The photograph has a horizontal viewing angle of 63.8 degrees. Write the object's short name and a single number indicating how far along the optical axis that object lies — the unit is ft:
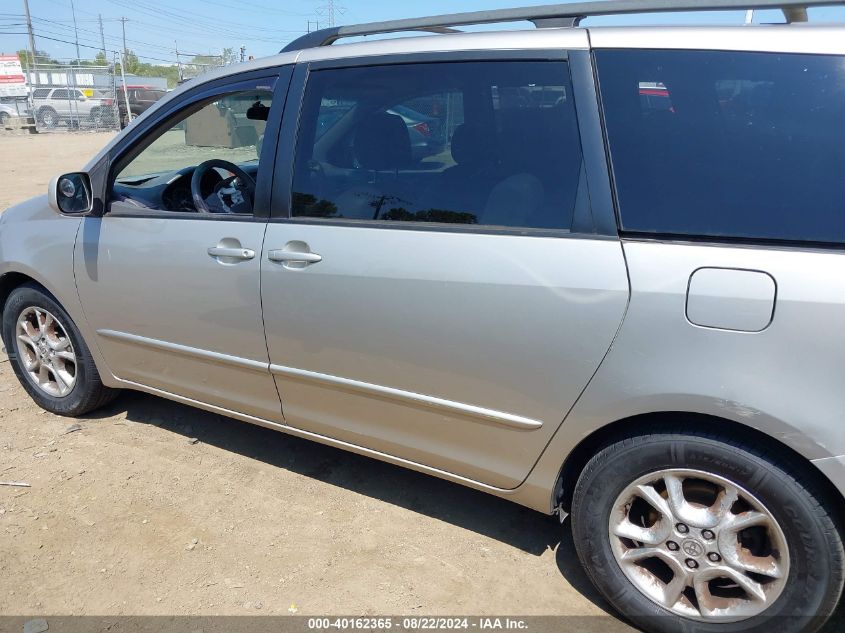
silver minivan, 6.08
